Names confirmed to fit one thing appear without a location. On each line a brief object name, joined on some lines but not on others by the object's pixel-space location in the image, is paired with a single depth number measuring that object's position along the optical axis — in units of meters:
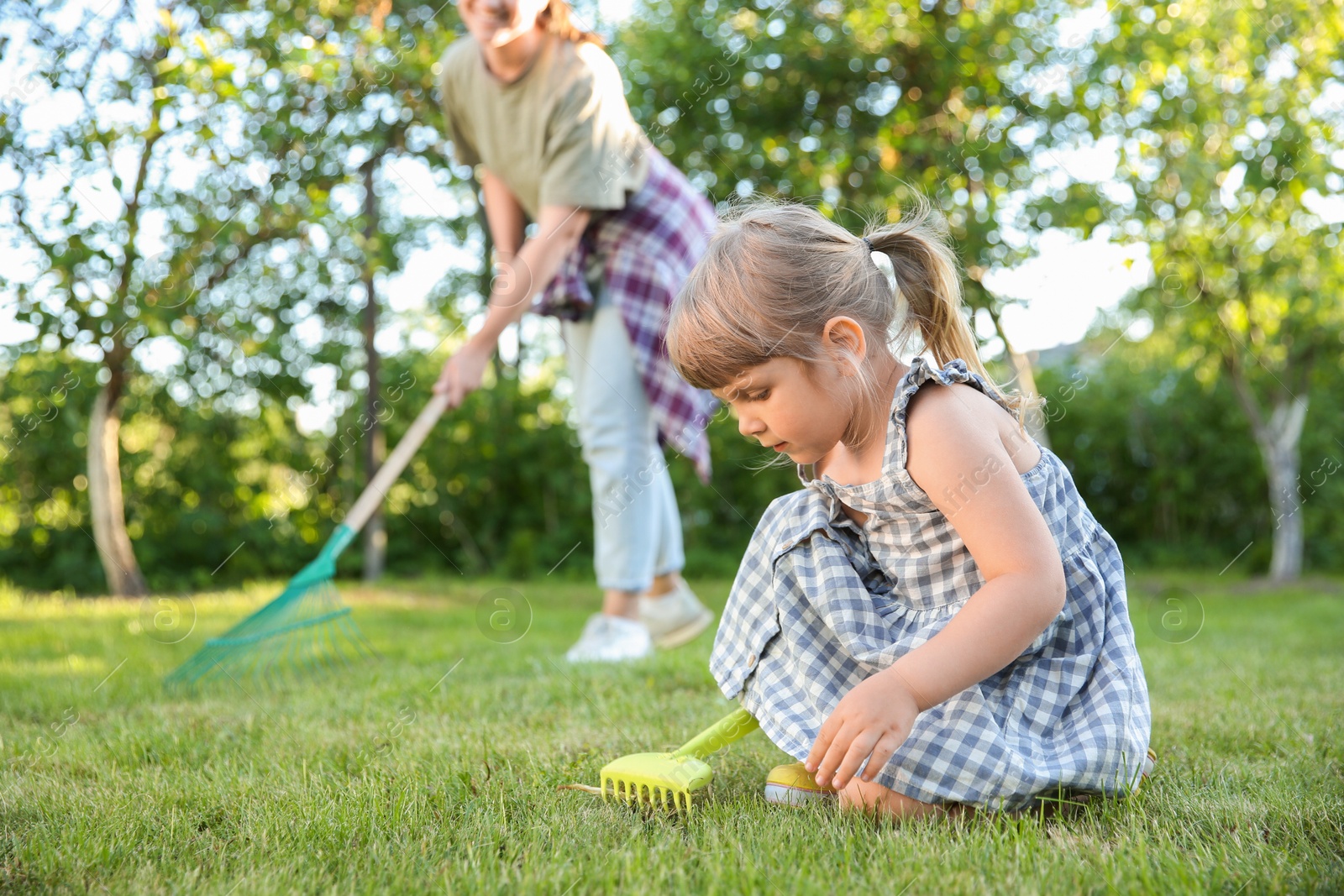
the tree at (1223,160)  4.70
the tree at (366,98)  4.62
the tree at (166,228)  3.97
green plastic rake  2.61
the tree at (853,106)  4.98
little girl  1.29
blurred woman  2.83
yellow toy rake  1.43
